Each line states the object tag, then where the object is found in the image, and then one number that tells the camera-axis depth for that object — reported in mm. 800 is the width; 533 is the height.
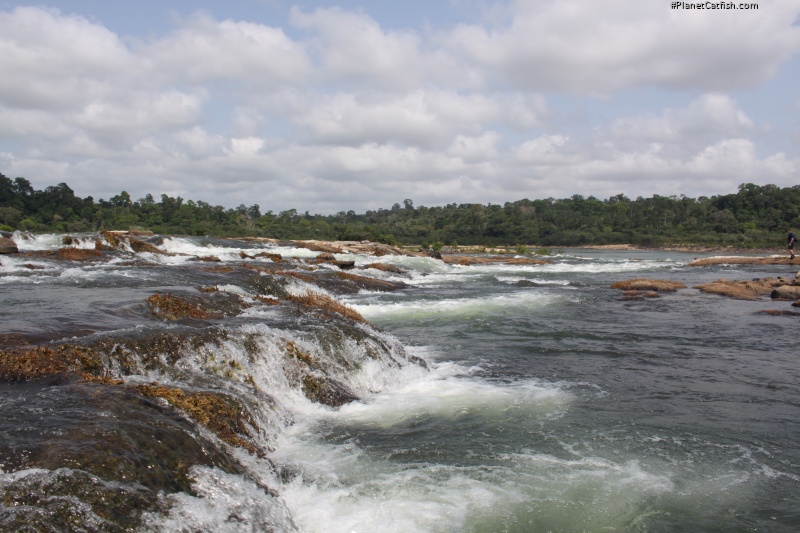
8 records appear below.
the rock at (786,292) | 23750
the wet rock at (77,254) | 23927
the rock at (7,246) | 25328
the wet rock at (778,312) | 19766
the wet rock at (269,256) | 32944
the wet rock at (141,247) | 30859
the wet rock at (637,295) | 24438
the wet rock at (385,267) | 34812
